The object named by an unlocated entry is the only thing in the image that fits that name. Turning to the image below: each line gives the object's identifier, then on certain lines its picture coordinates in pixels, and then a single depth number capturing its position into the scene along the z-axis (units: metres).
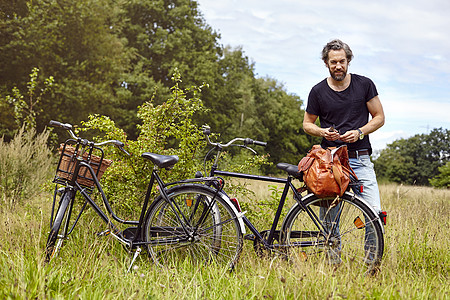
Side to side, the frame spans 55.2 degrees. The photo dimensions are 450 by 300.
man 3.81
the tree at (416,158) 30.19
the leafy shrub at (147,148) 5.13
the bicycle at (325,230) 3.60
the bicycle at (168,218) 3.91
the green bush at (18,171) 6.94
